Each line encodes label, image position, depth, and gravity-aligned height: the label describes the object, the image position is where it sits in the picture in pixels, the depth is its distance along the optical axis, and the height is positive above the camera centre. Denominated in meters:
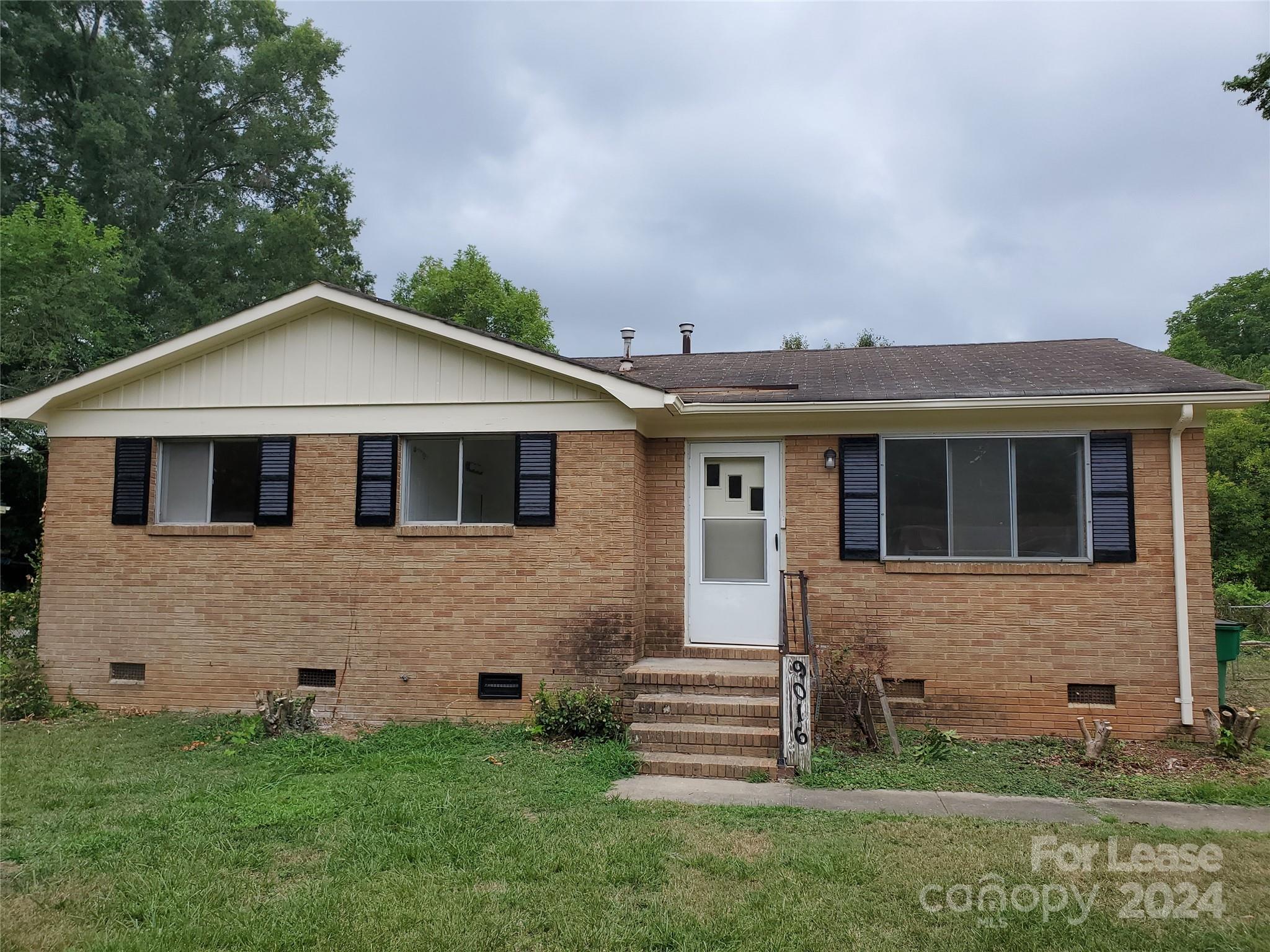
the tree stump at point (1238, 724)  6.94 -1.50
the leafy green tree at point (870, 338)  38.12 +9.82
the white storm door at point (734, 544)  8.30 +0.02
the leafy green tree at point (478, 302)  32.78 +9.70
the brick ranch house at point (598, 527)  7.58 +0.17
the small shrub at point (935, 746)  6.88 -1.72
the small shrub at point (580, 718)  7.49 -1.61
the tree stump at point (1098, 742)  6.79 -1.61
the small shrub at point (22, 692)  8.58 -1.64
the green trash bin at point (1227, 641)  7.82 -0.87
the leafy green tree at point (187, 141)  23.66 +12.59
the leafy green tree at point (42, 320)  15.55 +4.43
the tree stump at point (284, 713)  7.71 -1.65
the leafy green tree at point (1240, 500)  19.38 +1.25
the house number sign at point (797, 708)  6.49 -1.30
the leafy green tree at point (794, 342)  36.84 +9.34
